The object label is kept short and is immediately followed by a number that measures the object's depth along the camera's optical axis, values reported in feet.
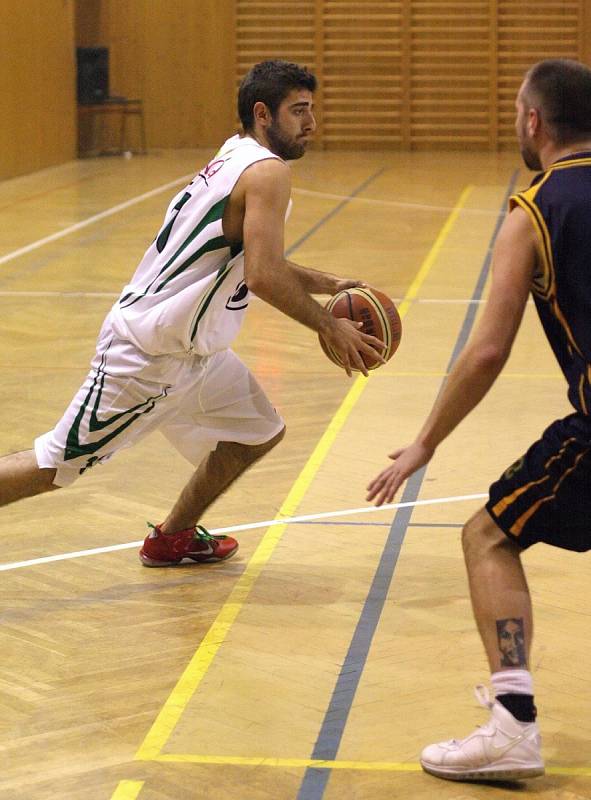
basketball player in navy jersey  14.12
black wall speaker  97.37
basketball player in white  19.84
